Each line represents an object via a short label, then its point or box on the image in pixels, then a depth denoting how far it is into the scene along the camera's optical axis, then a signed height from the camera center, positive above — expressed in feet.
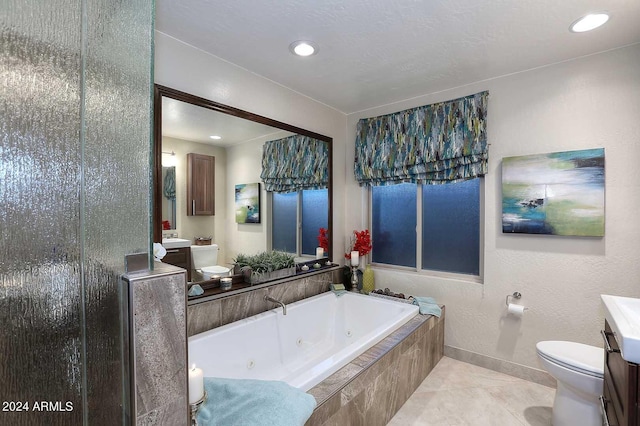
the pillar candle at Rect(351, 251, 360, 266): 10.59 -1.64
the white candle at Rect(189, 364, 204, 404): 3.27 -1.93
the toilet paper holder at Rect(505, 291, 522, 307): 8.08 -2.33
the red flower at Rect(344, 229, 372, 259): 10.78 -1.12
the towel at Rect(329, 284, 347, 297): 10.02 -2.66
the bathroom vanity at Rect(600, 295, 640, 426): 3.51 -2.11
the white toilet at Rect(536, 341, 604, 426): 5.51 -3.26
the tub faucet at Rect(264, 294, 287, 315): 7.93 -2.42
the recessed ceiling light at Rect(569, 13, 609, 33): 5.59 +3.72
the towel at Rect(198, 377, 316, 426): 3.85 -2.67
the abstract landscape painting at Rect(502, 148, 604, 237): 7.01 +0.46
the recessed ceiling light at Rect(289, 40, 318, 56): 6.55 +3.80
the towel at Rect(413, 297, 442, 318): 8.52 -2.79
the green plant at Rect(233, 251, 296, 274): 8.16 -1.41
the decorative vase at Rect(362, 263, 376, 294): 10.62 -2.47
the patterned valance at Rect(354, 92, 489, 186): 8.57 +2.20
